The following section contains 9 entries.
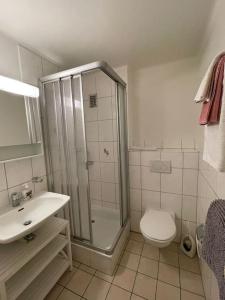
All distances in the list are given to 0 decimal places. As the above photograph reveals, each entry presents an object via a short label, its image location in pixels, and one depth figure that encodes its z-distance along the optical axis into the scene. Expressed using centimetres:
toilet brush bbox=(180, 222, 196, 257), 166
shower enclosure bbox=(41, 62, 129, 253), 143
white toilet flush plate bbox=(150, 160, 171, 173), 180
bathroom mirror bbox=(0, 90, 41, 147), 126
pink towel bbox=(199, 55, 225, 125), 64
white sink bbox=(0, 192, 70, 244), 99
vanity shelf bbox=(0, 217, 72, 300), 98
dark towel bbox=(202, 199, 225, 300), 55
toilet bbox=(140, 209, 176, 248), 140
